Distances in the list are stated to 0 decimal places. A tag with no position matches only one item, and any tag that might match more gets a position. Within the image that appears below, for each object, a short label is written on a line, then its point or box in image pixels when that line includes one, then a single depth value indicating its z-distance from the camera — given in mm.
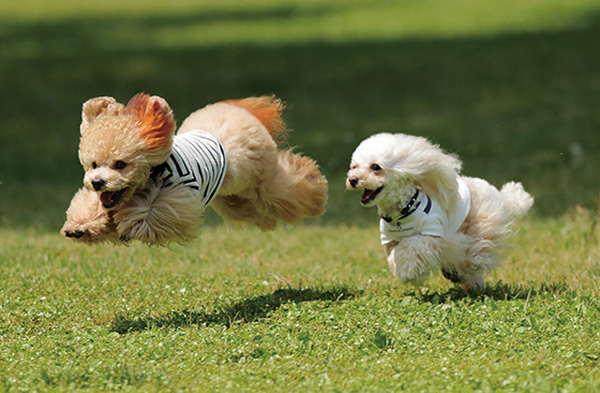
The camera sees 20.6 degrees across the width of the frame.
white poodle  11547
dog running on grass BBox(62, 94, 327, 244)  10719
